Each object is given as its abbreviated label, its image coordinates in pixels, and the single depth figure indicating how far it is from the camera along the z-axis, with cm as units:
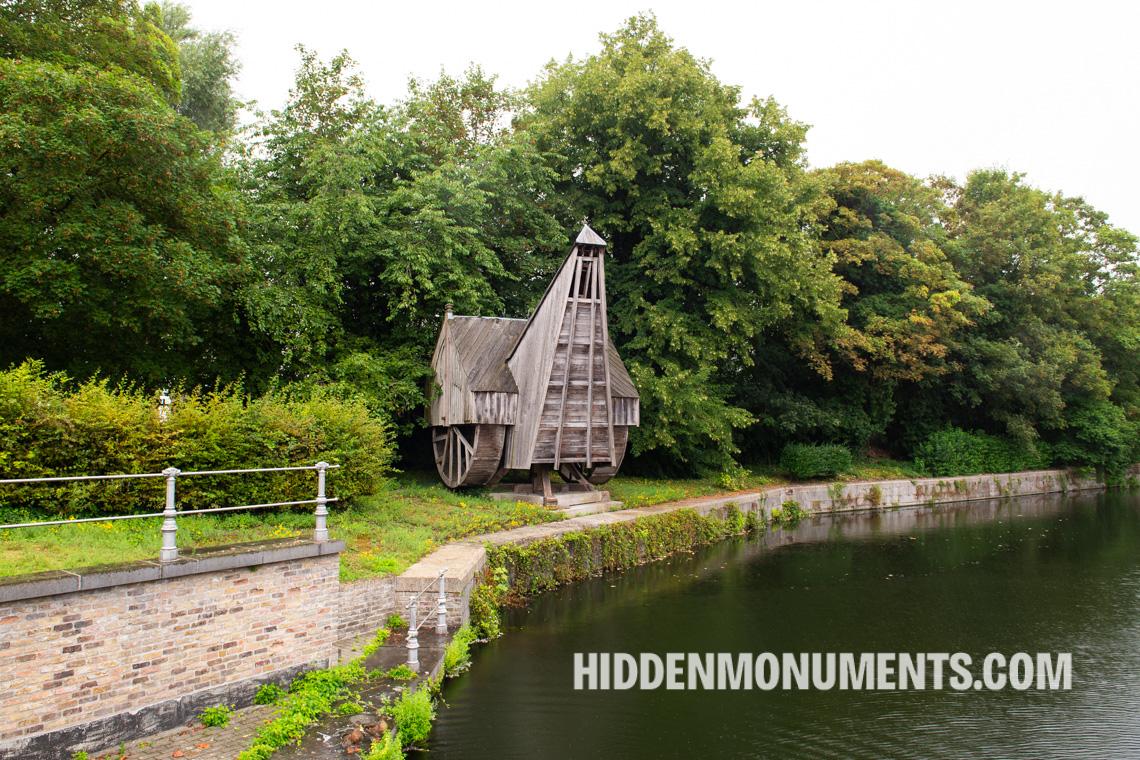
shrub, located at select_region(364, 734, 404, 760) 591
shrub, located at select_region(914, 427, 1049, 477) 2859
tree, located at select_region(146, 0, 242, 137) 2403
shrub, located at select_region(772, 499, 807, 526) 2198
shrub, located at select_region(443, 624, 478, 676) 862
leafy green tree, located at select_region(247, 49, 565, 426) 1645
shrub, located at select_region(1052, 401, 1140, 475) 3062
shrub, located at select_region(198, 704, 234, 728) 651
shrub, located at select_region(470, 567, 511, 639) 1018
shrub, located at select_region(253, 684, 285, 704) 697
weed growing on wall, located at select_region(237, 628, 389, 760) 603
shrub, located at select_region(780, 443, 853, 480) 2466
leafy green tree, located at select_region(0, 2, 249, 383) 1146
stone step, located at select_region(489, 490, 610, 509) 1569
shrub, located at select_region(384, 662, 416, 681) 752
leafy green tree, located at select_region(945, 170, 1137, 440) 2884
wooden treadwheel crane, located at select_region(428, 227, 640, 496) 1467
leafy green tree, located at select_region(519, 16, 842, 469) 1961
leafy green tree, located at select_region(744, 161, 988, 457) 2569
